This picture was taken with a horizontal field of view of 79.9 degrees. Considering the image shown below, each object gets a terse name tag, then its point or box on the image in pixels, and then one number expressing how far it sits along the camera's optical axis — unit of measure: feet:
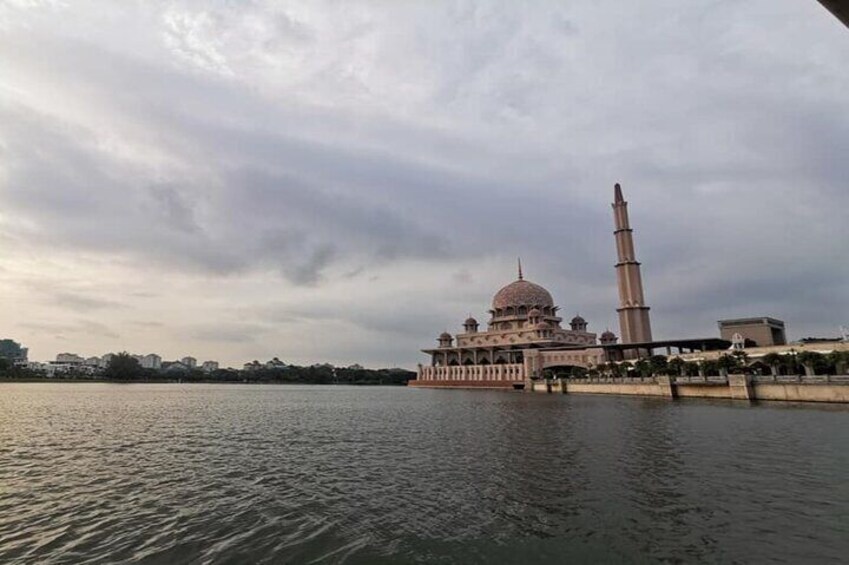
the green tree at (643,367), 269.38
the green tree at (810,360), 180.34
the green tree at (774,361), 197.09
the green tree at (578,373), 350.35
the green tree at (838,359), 174.40
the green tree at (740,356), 213.87
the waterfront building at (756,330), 321.73
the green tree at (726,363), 213.05
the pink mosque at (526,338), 376.89
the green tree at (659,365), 258.78
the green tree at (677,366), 248.73
